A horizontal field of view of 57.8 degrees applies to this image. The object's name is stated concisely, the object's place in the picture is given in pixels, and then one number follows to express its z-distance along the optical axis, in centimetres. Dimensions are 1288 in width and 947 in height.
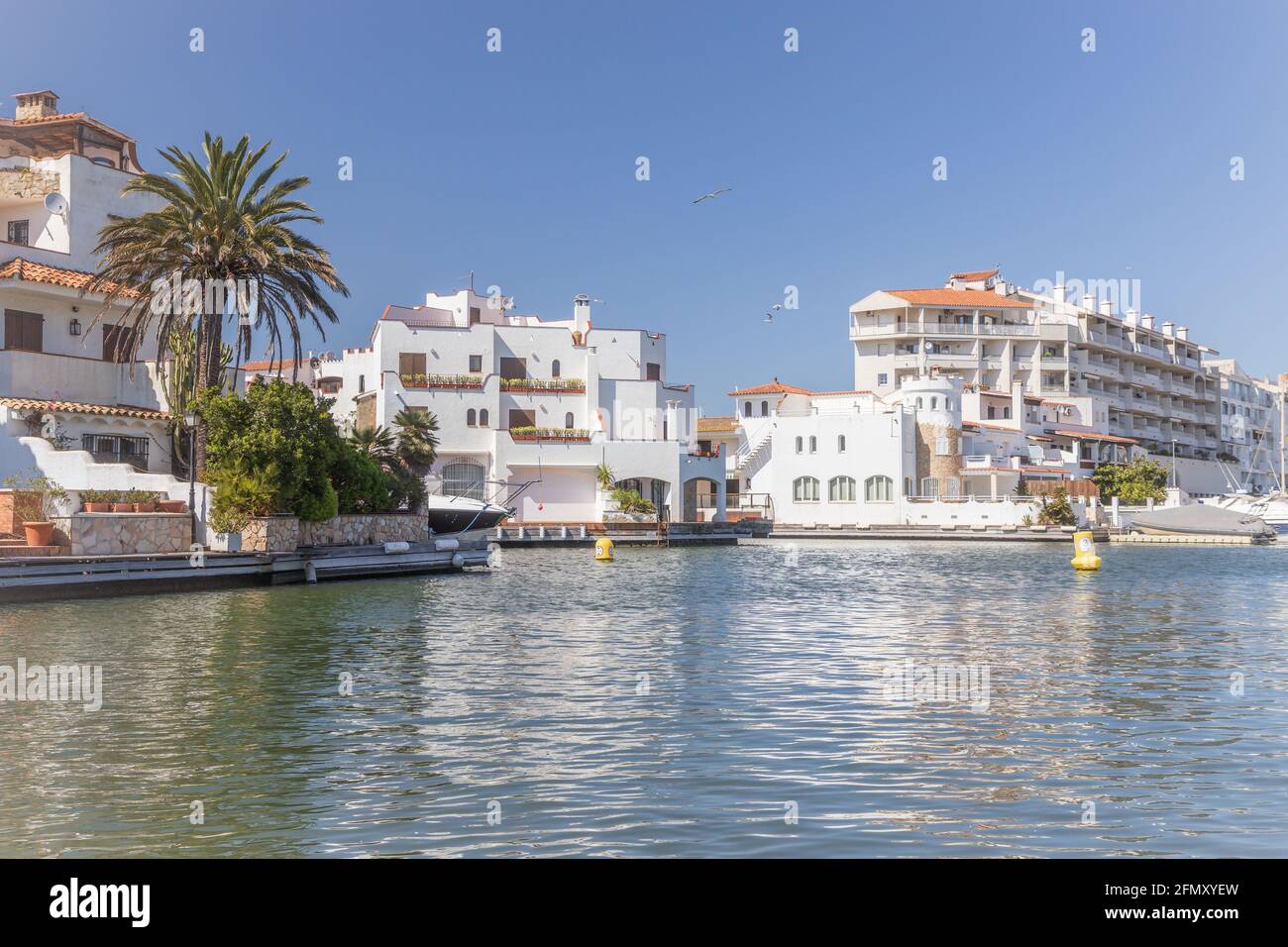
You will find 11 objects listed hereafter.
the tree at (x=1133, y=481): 9312
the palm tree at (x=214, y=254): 3812
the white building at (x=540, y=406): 7338
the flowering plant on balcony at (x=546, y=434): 7325
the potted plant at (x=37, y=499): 3284
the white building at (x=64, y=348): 3756
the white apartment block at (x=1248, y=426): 13788
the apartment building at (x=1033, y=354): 11212
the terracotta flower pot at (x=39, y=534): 3117
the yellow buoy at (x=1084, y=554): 4728
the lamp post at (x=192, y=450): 3372
